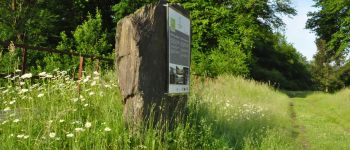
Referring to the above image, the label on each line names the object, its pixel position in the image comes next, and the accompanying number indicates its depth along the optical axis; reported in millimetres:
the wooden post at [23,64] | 8725
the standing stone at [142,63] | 7016
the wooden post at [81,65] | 10375
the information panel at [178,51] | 7738
